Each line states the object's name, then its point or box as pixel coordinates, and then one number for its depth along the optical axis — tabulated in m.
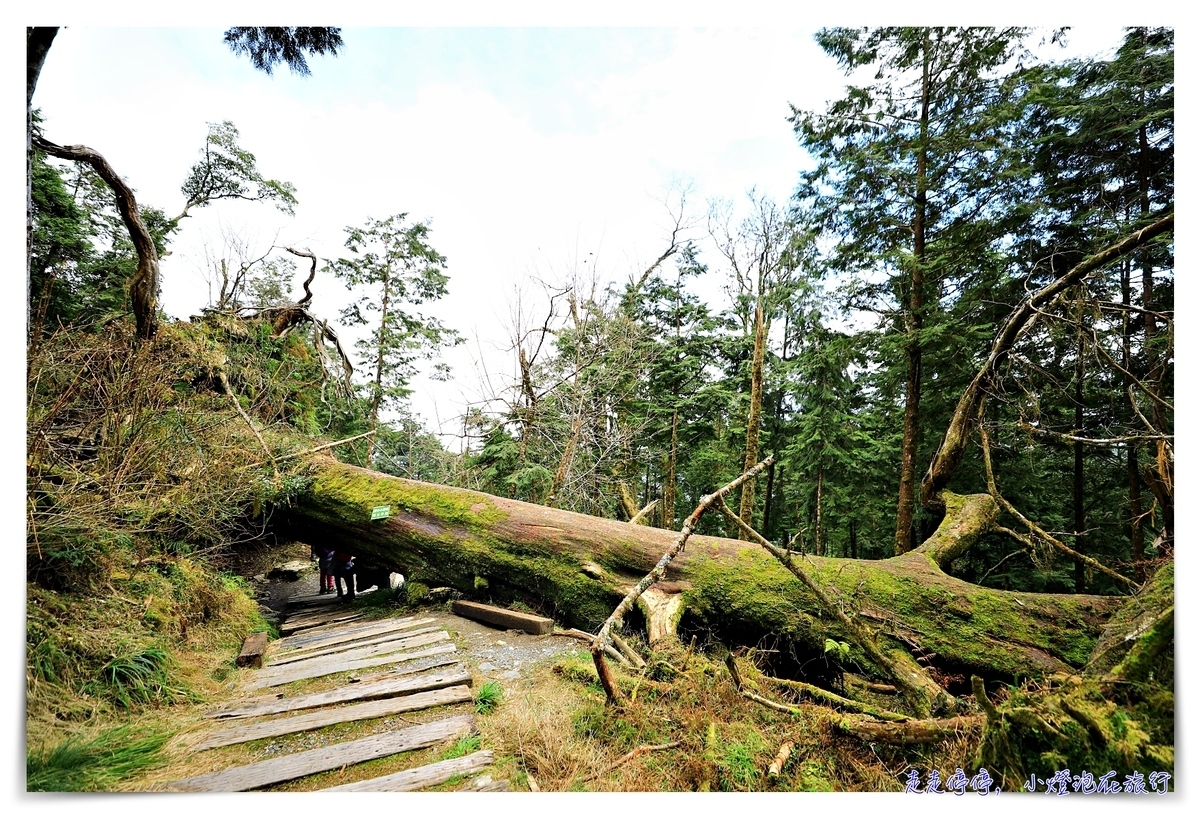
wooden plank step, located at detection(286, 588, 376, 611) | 6.29
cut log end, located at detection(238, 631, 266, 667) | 3.42
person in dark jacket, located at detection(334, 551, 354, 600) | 6.19
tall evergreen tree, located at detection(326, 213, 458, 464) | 11.92
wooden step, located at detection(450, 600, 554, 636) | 4.15
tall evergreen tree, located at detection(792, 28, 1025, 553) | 4.77
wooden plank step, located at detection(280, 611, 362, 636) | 4.74
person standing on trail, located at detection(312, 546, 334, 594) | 7.17
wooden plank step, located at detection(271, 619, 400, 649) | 4.18
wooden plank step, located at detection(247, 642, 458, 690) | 3.09
